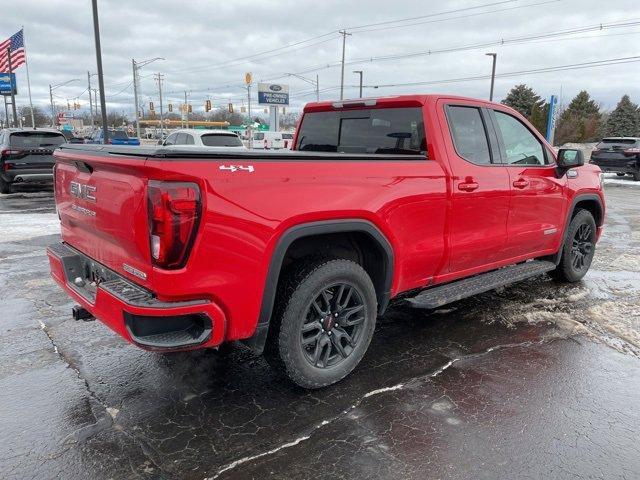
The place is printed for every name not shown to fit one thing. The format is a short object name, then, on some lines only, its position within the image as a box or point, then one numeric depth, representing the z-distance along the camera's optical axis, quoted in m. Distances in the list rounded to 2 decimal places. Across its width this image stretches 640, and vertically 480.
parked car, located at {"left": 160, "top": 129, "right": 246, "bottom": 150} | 14.14
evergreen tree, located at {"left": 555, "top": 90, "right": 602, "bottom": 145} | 56.41
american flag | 27.08
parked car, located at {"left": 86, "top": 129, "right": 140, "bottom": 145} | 28.03
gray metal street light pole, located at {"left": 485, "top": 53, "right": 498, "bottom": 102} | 42.09
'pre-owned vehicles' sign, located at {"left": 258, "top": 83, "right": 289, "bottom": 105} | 39.84
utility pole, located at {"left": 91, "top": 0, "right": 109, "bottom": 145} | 14.56
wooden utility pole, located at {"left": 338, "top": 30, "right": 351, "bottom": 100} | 49.34
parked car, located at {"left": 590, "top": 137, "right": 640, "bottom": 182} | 19.45
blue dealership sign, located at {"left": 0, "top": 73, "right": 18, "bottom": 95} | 31.30
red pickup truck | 2.54
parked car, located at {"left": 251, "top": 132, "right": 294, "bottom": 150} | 34.00
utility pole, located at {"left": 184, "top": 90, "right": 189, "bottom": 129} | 72.69
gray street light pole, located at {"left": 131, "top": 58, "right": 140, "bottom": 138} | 40.14
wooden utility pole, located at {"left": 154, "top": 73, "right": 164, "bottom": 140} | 76.55
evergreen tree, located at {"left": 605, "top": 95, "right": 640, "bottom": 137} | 56.81
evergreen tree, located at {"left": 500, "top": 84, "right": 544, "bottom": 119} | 64.69
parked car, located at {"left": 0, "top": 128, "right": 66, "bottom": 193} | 12.88
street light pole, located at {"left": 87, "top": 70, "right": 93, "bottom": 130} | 71.56
